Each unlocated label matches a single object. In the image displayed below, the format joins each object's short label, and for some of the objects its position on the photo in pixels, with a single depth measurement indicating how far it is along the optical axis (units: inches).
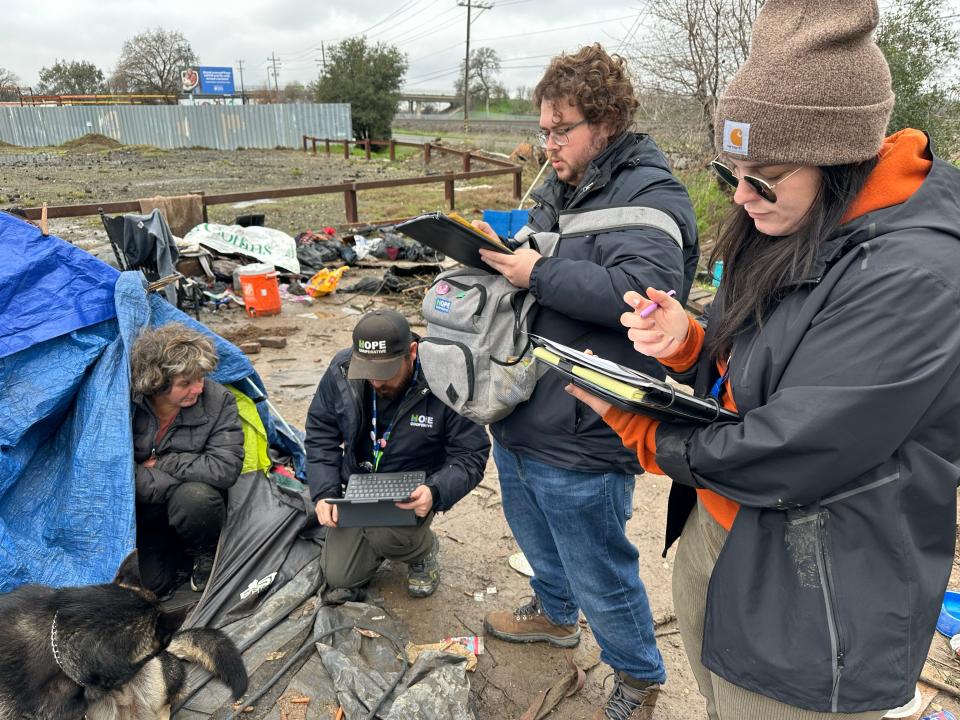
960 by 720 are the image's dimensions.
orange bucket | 281.6
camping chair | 241.4
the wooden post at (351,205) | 414.0
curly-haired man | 70.9
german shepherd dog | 82.0
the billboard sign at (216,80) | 1990.7
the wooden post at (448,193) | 471.5
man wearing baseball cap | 109.5
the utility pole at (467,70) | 1548.7
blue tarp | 108.3
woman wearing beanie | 40.0
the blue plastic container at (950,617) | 108.2
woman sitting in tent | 114.2
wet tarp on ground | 89.7
